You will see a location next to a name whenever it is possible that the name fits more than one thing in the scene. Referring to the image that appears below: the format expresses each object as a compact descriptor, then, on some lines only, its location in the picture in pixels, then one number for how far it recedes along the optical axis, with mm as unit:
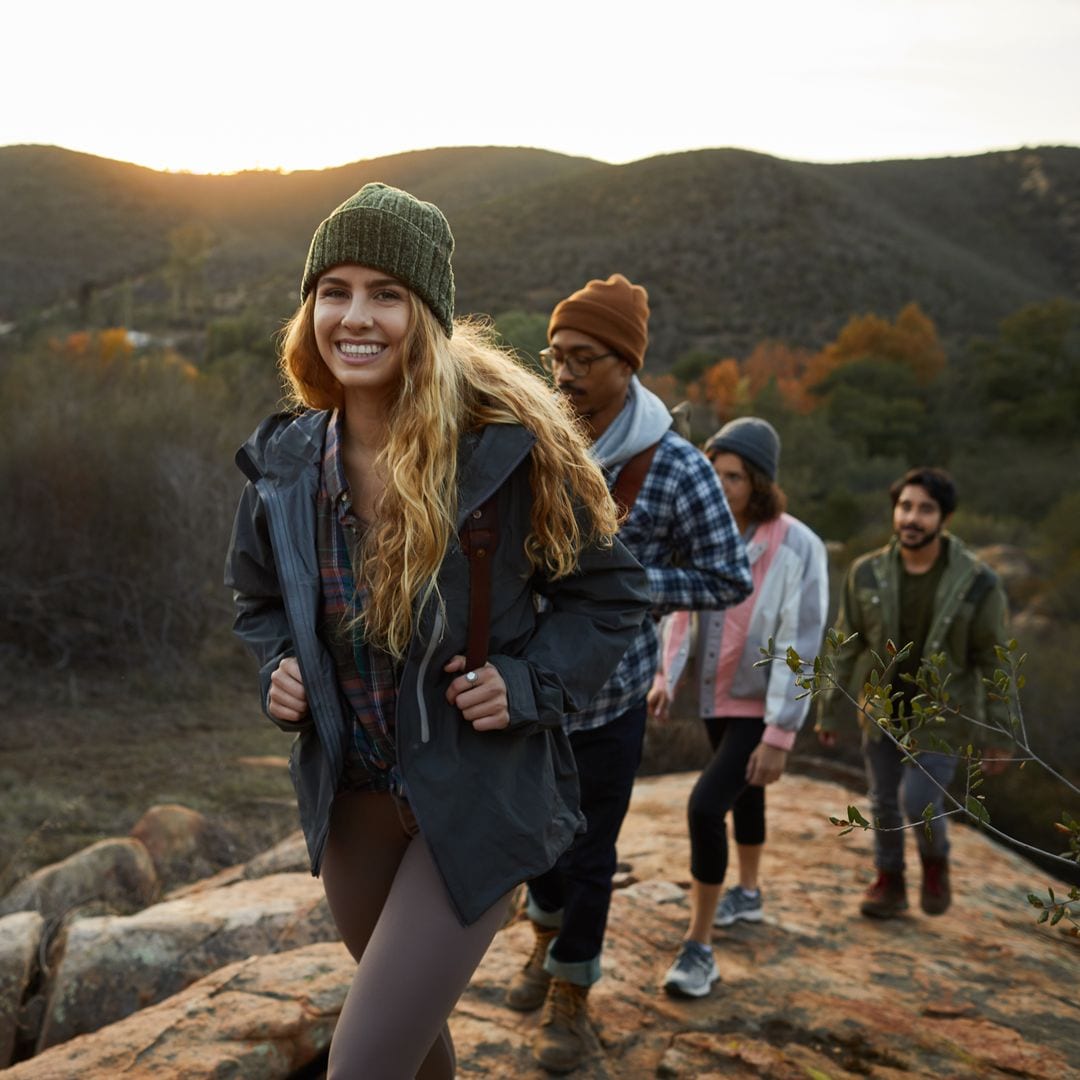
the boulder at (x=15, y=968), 3906
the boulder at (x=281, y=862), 5684
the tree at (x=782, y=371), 28419
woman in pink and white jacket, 3703
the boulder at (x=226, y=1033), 2857
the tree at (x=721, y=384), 27616
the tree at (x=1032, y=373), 30422
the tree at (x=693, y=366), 31750
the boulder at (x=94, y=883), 5570
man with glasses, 3025
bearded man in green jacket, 4500
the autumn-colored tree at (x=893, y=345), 33938
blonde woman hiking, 1909
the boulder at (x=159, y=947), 3934
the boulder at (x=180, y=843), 6492
